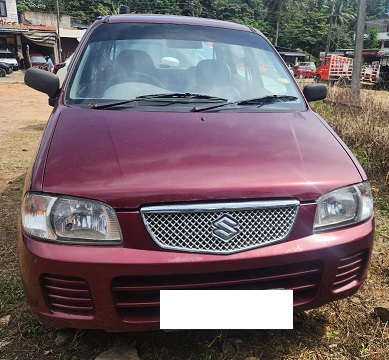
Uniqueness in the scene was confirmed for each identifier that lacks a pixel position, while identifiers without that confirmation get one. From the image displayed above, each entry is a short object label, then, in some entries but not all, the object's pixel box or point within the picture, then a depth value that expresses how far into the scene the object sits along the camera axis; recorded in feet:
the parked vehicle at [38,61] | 91.29
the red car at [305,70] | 113.89
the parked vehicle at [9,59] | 94.11
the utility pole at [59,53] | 115.85
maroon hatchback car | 5.32
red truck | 89.36
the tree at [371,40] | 182.91
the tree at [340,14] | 198.18
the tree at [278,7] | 196.95
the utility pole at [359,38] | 40.22
